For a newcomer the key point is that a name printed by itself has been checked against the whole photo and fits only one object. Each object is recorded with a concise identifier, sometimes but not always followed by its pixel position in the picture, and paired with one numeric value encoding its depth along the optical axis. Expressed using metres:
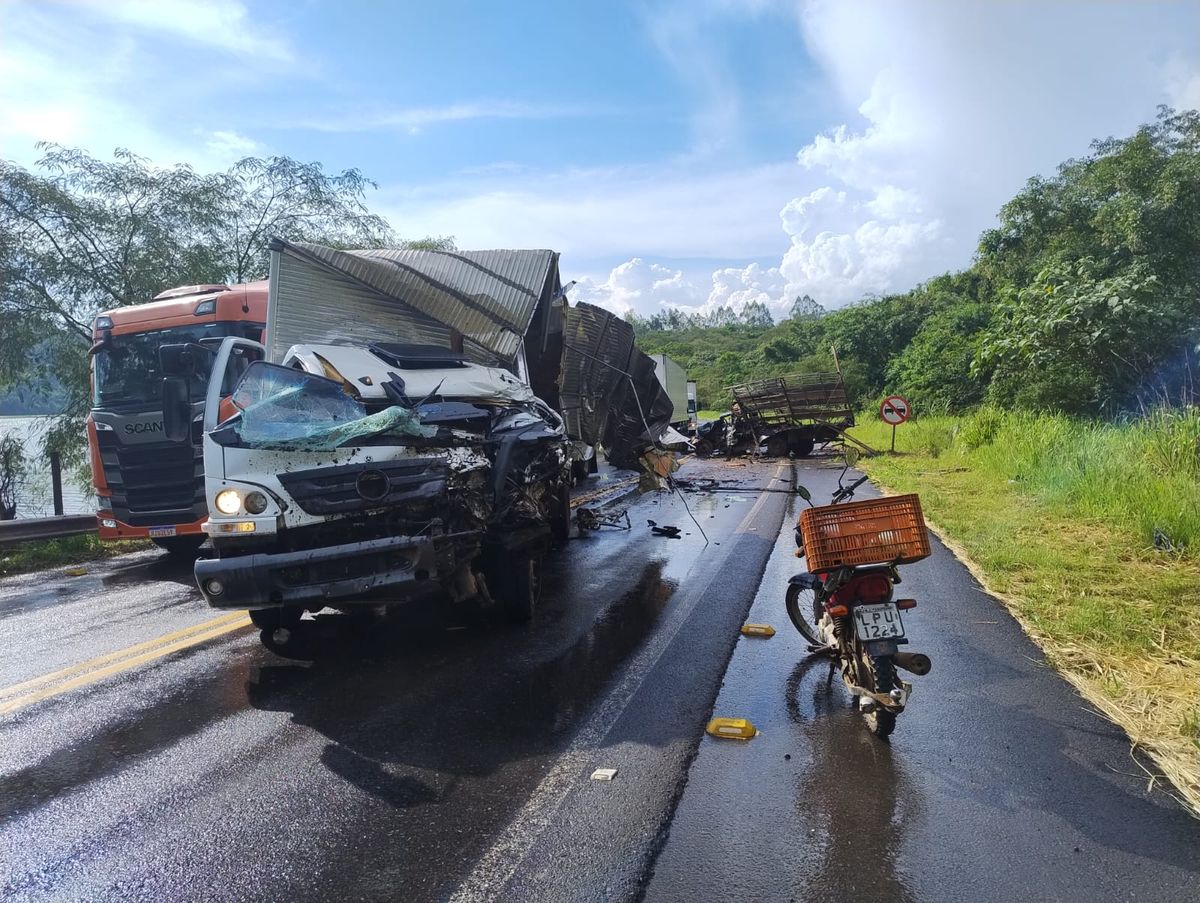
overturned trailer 20.84
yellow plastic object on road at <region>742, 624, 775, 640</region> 5.64
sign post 18.58
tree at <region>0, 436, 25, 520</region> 12.82
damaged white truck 4.58
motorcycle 4.05
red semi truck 8.70
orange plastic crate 4.24
